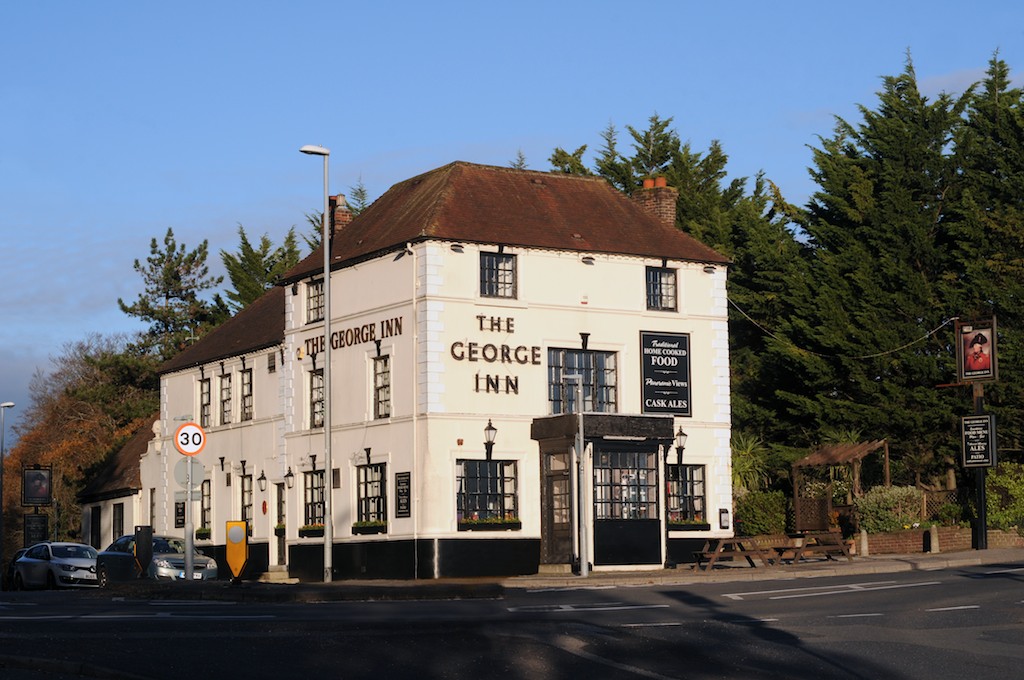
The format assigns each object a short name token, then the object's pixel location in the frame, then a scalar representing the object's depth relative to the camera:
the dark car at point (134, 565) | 38.72
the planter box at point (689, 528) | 42.66
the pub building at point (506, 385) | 40.22
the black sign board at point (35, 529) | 60.47
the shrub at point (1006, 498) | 42.34
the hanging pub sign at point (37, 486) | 62.62
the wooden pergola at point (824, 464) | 45.72
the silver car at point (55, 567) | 40.72
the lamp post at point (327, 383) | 39.56
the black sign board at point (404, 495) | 40.22
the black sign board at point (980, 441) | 40.41
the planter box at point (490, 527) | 39.91
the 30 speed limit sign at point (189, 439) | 31.81
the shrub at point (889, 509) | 43.66
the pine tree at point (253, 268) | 82.50
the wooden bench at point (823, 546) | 36.44
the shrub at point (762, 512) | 50.78
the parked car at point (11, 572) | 42.09
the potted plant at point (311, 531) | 43.97
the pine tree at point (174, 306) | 85.50
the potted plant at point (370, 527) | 41.09
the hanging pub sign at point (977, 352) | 41.03
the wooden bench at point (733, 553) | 35.69
